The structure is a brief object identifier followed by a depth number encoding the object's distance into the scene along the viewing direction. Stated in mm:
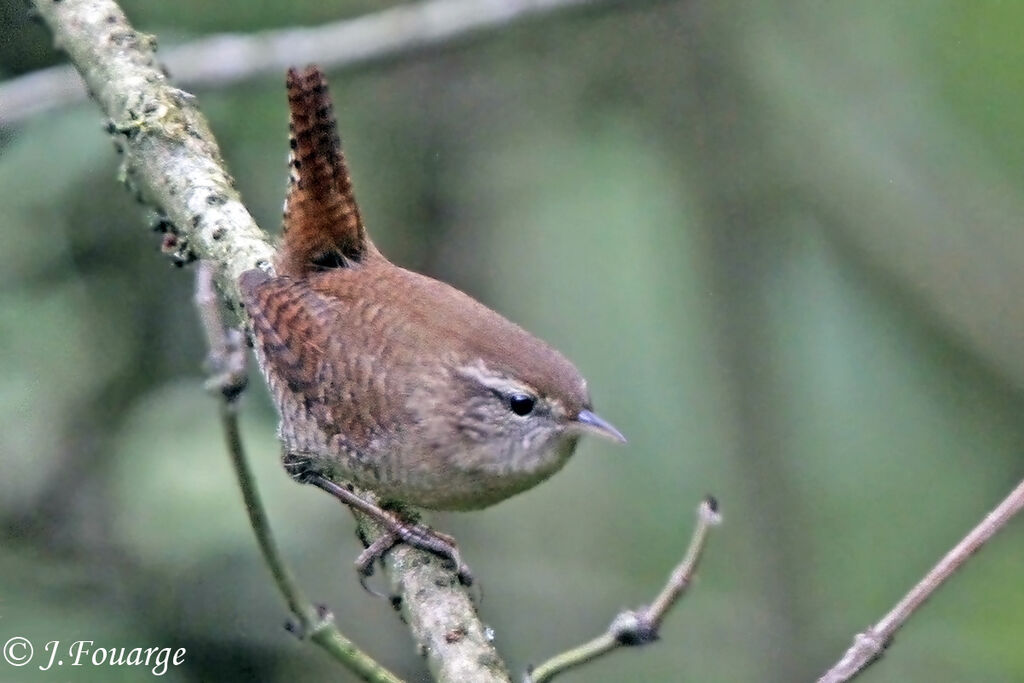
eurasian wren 2602
